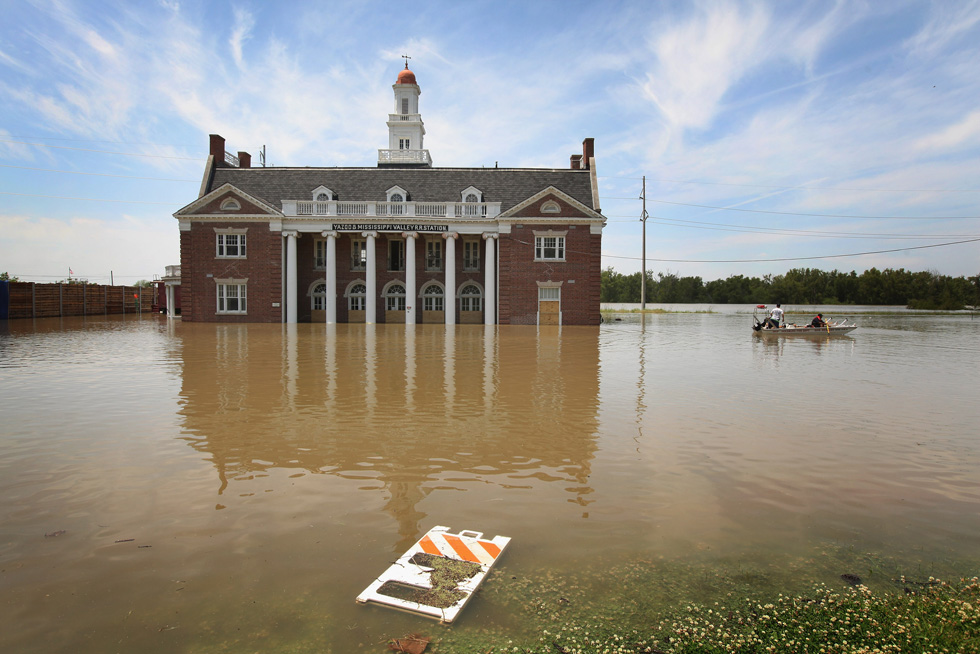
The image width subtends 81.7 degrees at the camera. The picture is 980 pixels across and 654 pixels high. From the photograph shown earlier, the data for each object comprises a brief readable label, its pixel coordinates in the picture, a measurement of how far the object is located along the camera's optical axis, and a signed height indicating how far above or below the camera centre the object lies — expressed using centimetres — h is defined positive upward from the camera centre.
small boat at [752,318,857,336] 2886 -118
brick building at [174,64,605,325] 3928 +401
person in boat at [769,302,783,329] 3067 -61
